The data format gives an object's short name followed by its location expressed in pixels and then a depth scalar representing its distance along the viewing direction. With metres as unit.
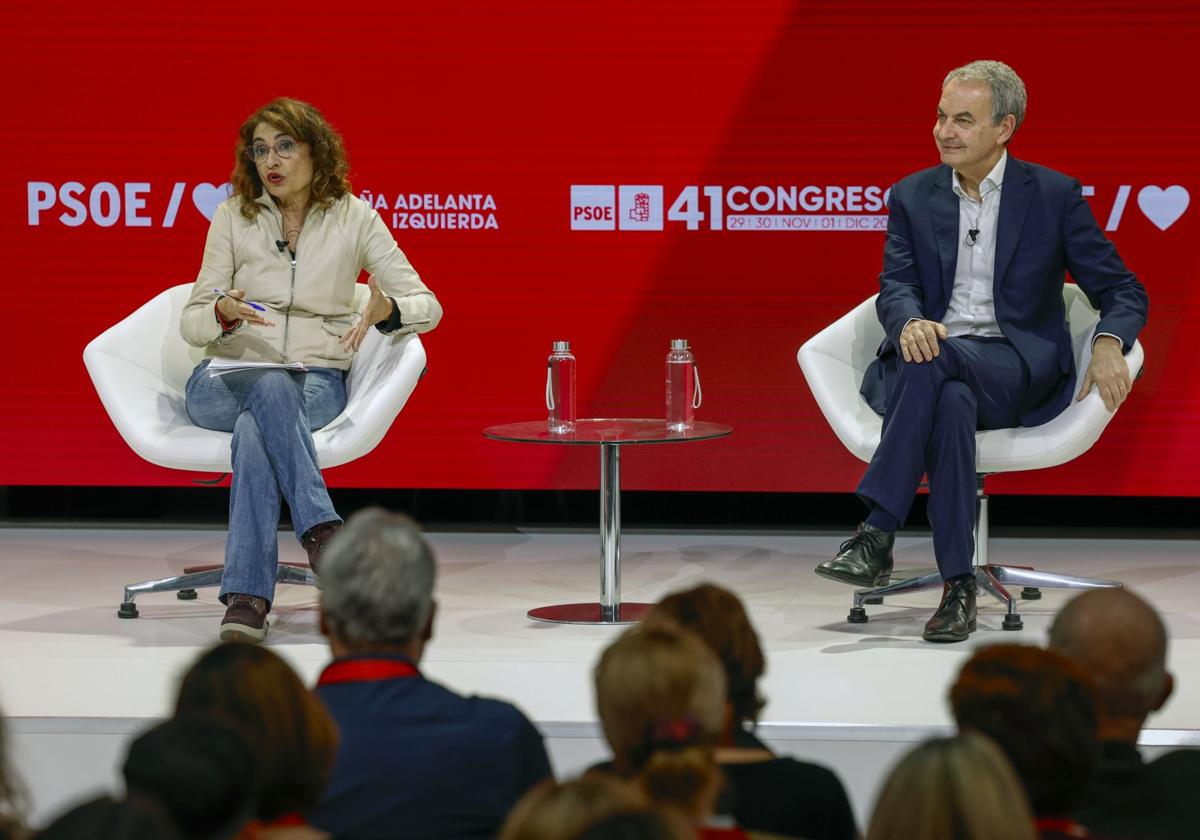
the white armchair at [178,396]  8.80
